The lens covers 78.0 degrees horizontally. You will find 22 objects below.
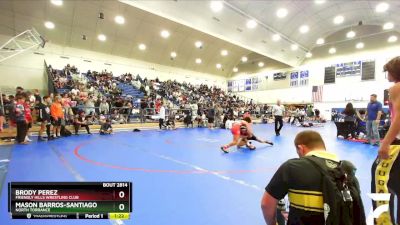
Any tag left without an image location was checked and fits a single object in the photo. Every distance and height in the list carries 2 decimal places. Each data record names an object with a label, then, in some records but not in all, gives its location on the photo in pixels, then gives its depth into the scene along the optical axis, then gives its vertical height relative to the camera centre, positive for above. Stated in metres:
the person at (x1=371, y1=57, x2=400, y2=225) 2.01 -0.43
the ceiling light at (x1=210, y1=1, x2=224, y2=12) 14.04 +5.96
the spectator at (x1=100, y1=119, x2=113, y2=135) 12.02 -1.00
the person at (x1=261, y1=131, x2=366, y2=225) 1.36 -0.47
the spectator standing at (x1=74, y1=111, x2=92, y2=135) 11.49 -0.68
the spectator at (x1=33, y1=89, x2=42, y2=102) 10.89 +0.48
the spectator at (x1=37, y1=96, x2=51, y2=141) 9.08 -0.28
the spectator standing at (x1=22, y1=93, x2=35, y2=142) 8.64 -0.31
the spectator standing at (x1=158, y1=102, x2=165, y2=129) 14.55 -0.59
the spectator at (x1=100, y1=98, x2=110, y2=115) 13.89 -0.01
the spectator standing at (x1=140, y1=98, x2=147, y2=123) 15.22 -0.18
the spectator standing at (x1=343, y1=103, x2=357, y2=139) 9.90 -0.40
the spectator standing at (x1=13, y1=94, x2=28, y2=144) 8.07 -0.42
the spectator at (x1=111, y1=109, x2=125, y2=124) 14.23 -0.59
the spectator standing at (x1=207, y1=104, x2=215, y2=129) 16.03 -0.56
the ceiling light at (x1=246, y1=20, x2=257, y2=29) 17.28 +6.04
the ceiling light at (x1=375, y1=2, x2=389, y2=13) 16.49 +7.08
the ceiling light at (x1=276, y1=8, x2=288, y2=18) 16.89 +6.71
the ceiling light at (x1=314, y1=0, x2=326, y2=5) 16.28 +7.17
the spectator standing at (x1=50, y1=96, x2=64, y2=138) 9.55 -0.23
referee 11.12 -0.28
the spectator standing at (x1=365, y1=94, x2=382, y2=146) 7.57 -0.27
